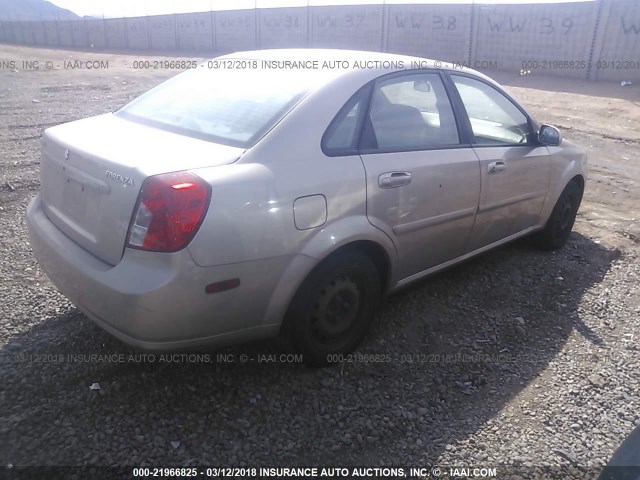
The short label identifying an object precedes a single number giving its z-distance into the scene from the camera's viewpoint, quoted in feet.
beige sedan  8.02
